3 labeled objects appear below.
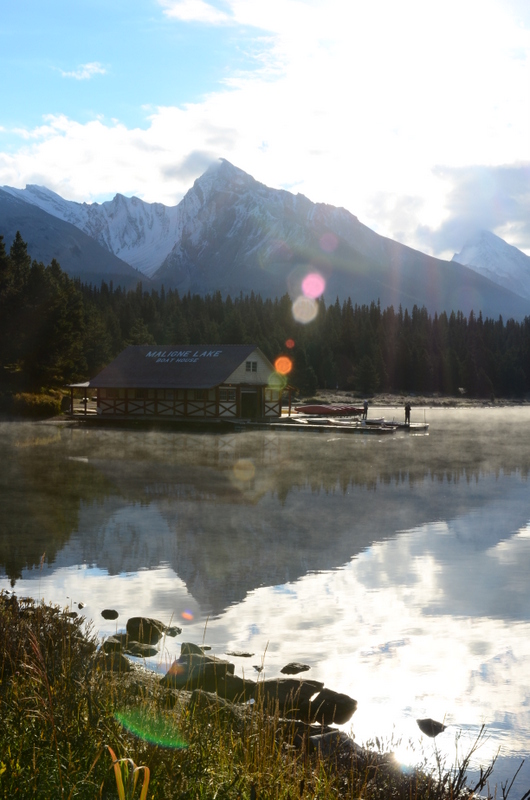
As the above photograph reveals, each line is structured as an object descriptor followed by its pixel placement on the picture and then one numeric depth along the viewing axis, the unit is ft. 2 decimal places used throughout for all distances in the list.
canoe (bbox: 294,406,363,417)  237.25
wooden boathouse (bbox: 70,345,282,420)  184.34
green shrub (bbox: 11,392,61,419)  197.16
